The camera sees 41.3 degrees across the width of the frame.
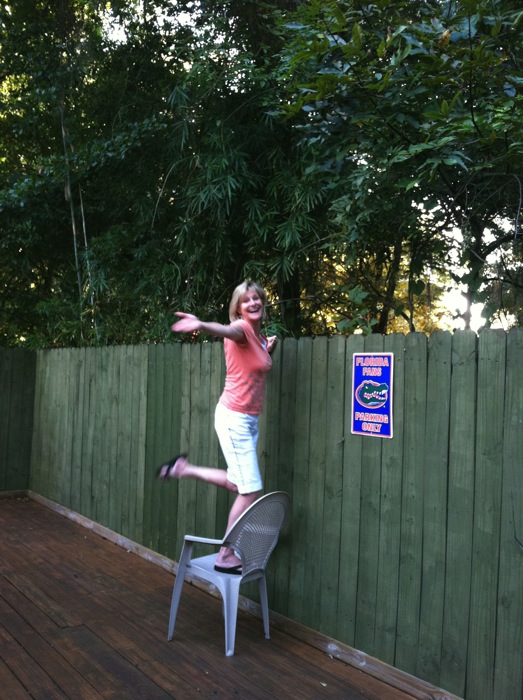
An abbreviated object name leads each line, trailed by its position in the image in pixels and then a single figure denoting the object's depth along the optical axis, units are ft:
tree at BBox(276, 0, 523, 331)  10.53
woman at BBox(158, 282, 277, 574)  11.49
